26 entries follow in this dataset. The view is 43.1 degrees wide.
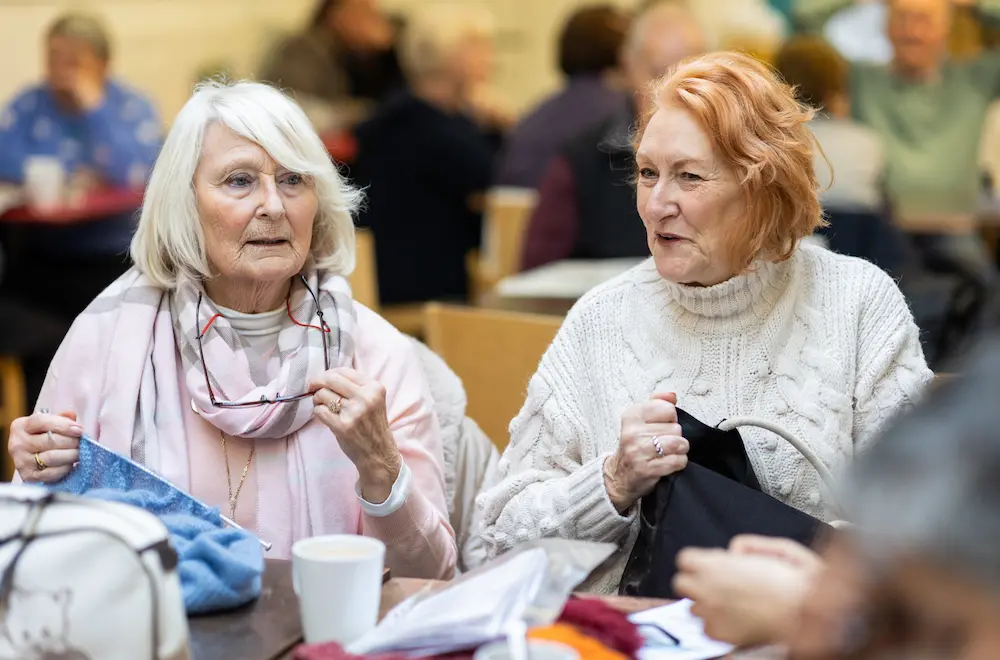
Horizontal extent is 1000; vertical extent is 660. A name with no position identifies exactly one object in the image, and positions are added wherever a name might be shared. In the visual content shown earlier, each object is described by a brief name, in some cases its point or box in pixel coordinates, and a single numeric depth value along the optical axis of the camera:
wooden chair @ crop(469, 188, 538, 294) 4.94
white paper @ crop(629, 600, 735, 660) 1.49
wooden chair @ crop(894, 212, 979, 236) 4.78
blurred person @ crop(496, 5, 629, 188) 5.31
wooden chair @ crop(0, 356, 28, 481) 4.48
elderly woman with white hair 2.16
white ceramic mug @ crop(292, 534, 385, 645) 1.49
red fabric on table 1.46
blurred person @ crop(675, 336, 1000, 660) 0.93
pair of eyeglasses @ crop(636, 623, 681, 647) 1.53
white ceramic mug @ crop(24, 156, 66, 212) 5.00
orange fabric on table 1.47
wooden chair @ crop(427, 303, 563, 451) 2.82
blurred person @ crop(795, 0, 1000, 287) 5.30
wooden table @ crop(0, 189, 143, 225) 4.88
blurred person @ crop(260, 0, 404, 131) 7.23
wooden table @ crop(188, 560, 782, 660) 1.53
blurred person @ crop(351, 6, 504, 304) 5.61
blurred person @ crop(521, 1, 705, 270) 4.19
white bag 1.38
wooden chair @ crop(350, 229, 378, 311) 3.22
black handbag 1.80
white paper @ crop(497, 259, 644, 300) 3.65
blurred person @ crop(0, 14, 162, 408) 5.20
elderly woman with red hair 2.09
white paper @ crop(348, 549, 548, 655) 1.44
